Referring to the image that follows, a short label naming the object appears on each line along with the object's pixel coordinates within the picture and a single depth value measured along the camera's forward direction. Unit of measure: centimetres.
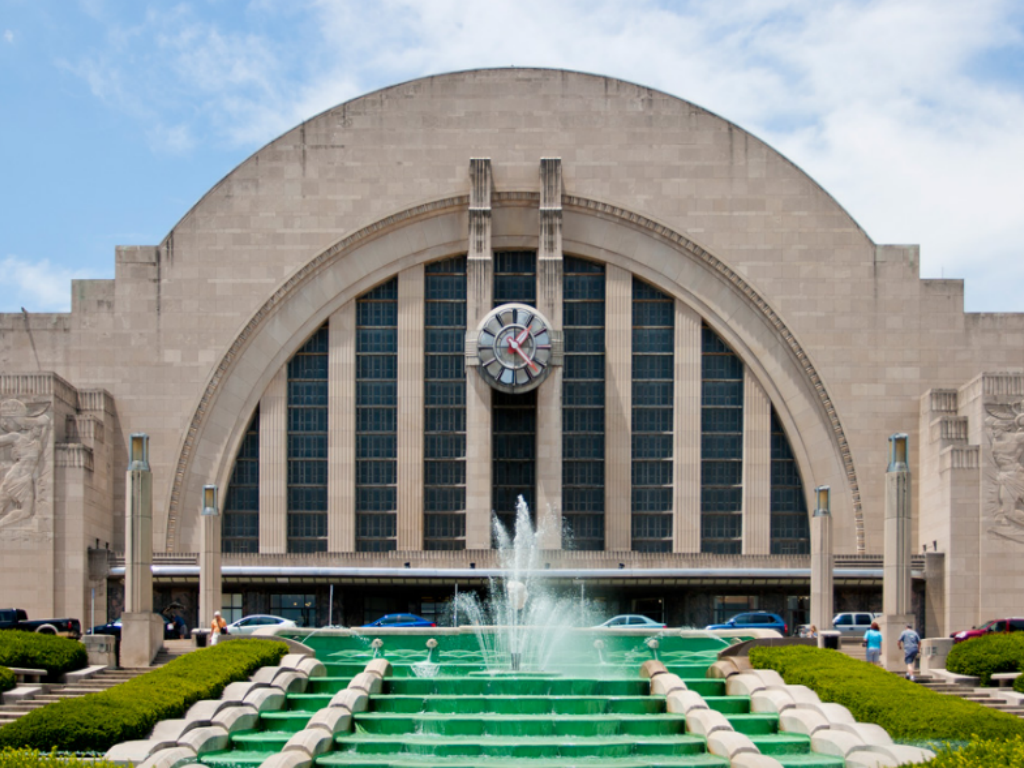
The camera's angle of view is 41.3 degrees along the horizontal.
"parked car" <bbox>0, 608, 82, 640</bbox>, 4178
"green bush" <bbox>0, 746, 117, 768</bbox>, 1767
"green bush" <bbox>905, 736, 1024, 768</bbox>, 1817
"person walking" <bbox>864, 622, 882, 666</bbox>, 3209
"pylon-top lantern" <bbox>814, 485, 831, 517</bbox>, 4141
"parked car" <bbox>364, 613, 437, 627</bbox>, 4475
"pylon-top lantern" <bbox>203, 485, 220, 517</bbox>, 4250
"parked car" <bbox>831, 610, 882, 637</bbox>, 4728
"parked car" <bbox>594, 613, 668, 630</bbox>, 4264
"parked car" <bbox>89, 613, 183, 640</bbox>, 4203
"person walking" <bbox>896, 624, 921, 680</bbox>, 3078
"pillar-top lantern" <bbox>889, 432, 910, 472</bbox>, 3416
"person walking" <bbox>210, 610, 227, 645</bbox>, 3344
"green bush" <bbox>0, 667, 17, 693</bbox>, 2778
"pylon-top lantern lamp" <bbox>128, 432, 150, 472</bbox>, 3503
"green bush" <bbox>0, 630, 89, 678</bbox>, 2950
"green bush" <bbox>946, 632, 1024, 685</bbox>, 3003
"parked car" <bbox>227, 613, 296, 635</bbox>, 4404
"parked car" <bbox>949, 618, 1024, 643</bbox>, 4216
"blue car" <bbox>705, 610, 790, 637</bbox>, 4535
